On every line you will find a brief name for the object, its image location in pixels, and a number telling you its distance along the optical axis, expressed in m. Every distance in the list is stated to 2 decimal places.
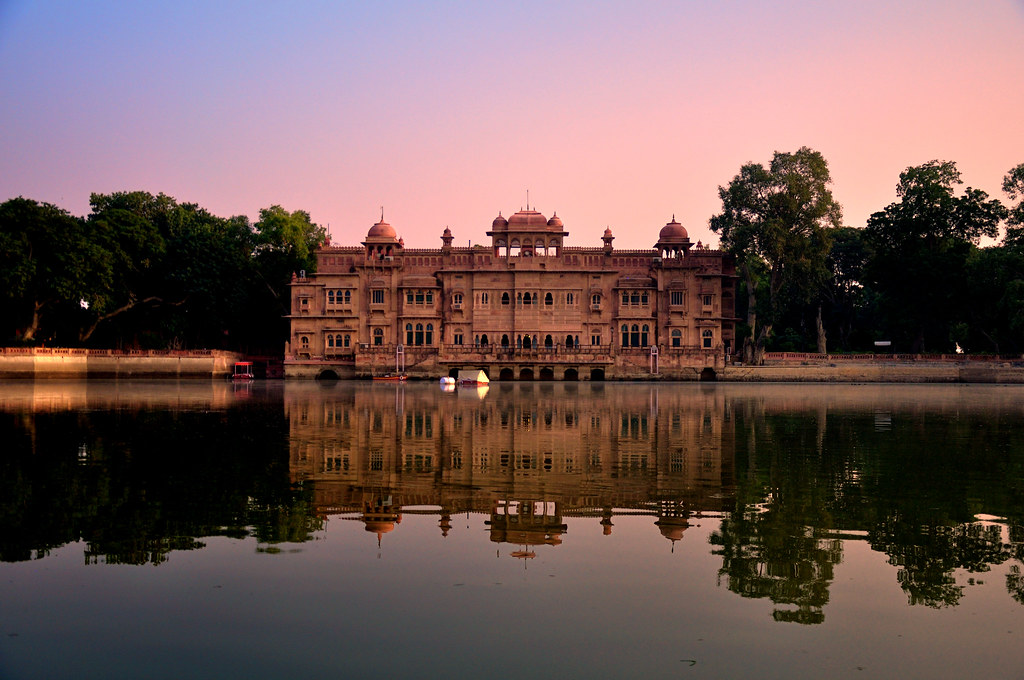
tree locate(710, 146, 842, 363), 67.00
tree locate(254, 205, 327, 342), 74.19
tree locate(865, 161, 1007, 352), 67.19
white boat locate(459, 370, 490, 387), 56.22
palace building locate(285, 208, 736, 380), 68.31
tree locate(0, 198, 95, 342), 59.22
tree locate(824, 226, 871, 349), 83.62
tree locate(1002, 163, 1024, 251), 64.50
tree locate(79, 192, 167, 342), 63.28
